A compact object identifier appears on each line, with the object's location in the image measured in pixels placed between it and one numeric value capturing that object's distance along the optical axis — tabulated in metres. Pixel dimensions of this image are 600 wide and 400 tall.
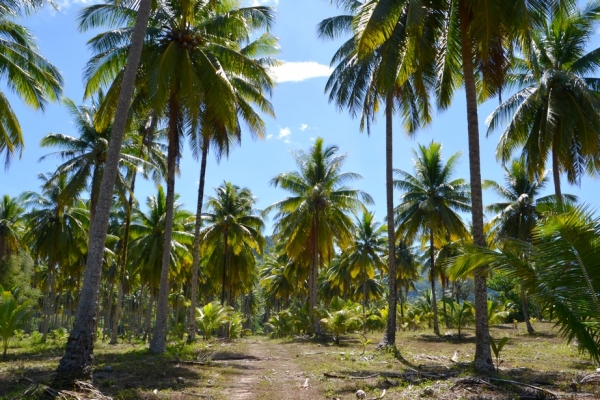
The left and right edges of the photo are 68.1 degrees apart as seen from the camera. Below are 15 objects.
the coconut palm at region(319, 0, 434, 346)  11.92
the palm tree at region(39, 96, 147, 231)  19.56
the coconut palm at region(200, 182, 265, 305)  28.48
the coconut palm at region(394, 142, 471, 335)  25.14
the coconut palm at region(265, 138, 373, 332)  25.70
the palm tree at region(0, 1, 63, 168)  13.03
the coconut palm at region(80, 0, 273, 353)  13.15
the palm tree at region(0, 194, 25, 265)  28.02
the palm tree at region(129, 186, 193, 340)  25.67
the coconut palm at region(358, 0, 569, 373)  10.08
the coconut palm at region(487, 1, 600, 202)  15.70
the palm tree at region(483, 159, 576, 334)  25.17
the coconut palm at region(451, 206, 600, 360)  6.70
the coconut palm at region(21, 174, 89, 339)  25.55
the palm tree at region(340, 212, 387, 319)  34.53
